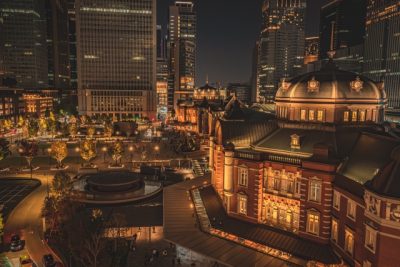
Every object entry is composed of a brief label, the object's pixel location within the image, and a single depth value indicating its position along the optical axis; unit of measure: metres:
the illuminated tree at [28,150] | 82.88
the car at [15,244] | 42.94
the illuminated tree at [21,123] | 148.88
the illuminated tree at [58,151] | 81.44
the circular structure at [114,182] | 62.38
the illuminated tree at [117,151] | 85.81
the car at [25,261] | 38.78
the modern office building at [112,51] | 190.88
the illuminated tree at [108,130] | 127.69
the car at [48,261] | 37.97
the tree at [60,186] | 50.44
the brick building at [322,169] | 31.61
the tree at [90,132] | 124.31
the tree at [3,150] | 79.88
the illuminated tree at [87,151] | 83.81
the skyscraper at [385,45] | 163.00
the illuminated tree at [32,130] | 122.00
